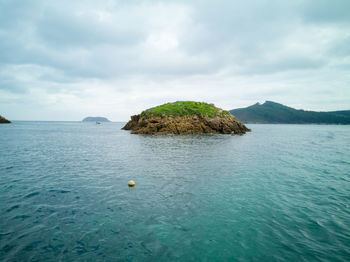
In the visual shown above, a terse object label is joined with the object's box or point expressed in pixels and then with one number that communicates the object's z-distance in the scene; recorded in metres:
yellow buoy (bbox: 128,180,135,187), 15.19
